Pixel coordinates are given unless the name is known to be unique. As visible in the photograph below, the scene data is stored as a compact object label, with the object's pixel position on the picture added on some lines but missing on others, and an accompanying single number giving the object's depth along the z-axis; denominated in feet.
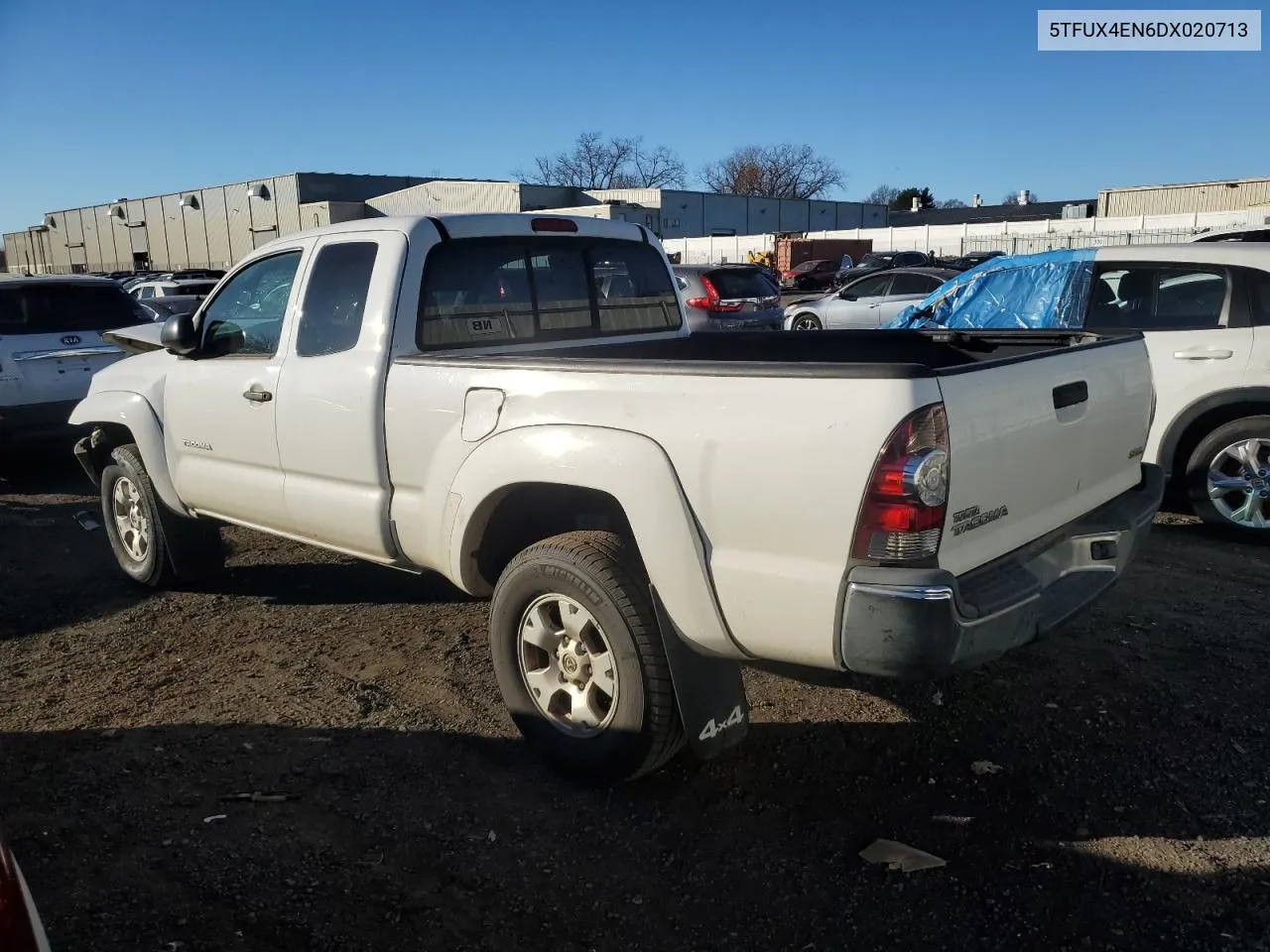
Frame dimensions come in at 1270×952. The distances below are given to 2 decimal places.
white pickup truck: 8.57
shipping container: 158.61
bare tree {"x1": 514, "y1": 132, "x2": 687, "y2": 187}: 296.30
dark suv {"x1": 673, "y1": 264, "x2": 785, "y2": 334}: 49.29
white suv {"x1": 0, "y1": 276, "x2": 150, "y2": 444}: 26.27
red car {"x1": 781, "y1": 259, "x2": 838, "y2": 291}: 136.05
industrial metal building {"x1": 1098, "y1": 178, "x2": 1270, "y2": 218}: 154.81
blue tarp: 22.34
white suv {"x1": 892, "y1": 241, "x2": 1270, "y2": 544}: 19.07
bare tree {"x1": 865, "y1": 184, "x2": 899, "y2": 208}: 350.48
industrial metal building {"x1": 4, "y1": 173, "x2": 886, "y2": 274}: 180.45
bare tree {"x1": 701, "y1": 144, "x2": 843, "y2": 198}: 315.58
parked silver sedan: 57.88
